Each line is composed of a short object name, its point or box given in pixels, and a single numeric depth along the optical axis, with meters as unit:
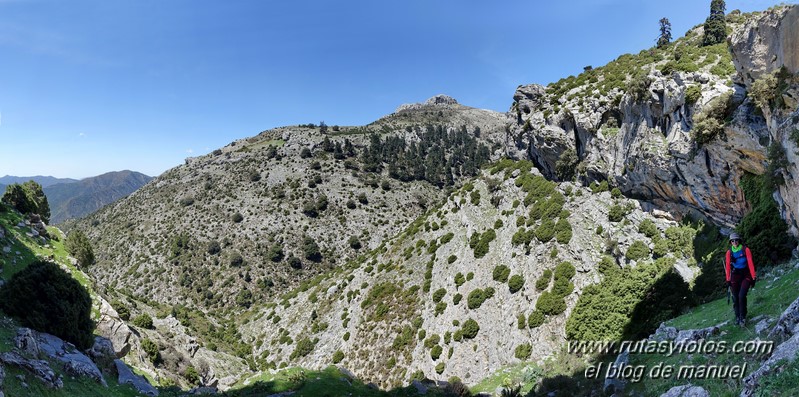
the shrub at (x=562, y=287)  31.42
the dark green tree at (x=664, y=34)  55.38
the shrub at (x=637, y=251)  28.86
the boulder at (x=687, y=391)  9.47
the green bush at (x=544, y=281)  33.41
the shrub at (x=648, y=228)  29.84
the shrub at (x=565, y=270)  32.50
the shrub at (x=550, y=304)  30.65
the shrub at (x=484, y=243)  41.81
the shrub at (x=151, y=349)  28.16
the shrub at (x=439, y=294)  41.02
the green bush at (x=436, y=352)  34.47
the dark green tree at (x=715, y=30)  34.16
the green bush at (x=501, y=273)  37.34
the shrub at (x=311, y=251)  81.69
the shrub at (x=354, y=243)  85.44
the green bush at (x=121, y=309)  33.53
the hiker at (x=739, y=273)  11.66
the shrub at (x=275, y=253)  79.69
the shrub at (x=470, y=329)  34.25
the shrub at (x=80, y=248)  38.62
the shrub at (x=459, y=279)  40.45
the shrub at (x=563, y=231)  35.41
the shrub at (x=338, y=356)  40.45
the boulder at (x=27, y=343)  13.82
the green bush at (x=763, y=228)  19.22
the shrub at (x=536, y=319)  30.84
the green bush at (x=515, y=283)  35.44
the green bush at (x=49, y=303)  18.34
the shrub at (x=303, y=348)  45.36
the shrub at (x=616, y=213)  33.09
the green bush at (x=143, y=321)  34.59
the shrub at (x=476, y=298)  36.72
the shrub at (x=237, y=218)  90.40
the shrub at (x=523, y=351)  29.35
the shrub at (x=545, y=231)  36.91
